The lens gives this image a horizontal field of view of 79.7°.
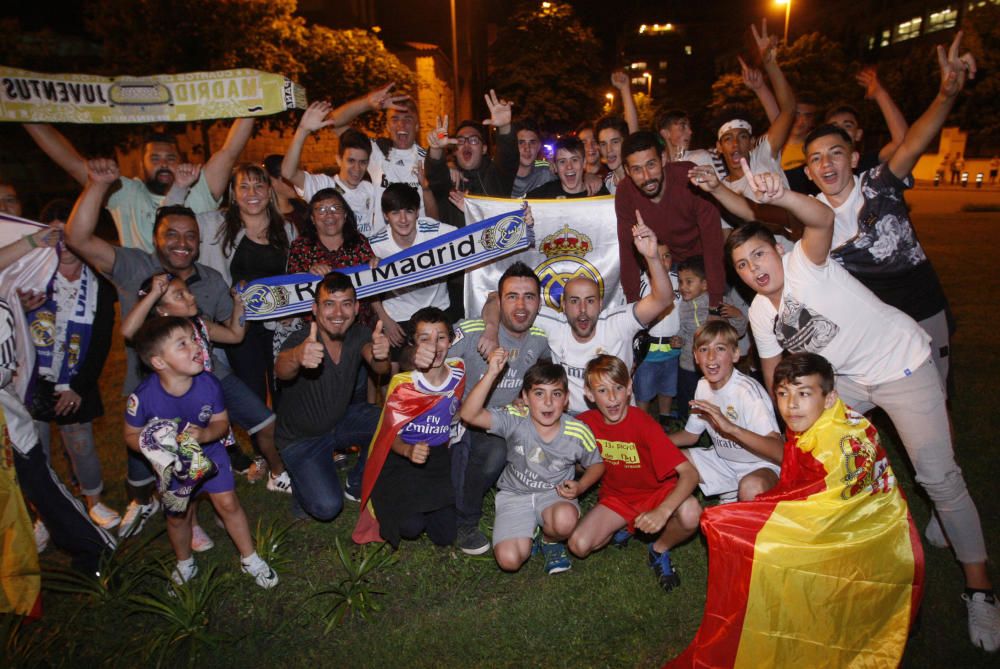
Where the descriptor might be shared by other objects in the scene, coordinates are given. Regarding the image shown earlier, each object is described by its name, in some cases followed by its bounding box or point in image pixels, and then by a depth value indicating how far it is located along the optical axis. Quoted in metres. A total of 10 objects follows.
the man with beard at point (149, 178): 4.71
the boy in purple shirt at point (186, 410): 3.59
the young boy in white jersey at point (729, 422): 3.77
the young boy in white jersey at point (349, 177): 5.50
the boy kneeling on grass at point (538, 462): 3.90
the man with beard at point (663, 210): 4.68
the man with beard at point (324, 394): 4.44
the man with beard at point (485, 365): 4.27
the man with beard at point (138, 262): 4.20
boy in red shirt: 3.75
